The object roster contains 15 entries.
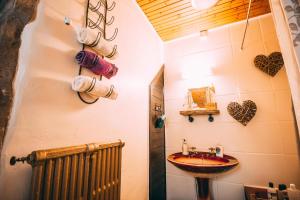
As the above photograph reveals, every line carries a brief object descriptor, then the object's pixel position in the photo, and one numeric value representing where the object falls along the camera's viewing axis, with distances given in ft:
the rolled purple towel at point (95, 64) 2.85
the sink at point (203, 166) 4.35
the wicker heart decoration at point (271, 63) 5.49
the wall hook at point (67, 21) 2.70
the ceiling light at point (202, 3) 4.36
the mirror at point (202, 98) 6.22
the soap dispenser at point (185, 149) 6.28
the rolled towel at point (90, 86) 2.67
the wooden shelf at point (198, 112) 5.93
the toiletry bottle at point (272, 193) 4.58
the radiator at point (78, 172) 2.03
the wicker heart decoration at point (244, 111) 5.61
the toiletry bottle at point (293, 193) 4.16
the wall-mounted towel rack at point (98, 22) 3.04
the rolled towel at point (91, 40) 2.86
